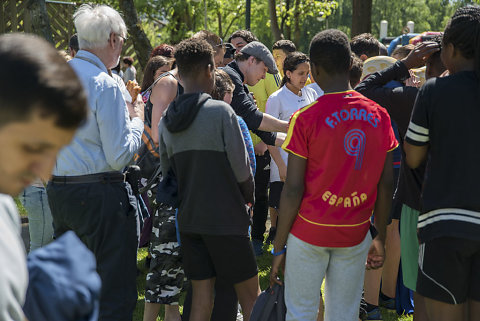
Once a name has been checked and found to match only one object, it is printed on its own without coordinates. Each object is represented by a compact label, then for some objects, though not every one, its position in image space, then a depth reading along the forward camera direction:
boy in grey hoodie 3.54
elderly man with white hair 3.36
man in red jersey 3.22
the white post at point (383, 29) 32.16
